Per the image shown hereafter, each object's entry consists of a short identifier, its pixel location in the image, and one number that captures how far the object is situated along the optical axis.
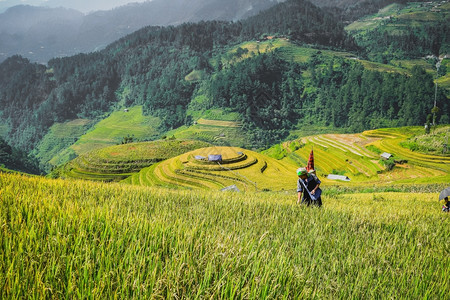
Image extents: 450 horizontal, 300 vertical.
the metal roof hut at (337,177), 55.08
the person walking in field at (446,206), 9.53
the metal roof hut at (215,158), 60.42
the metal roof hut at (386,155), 58.94
